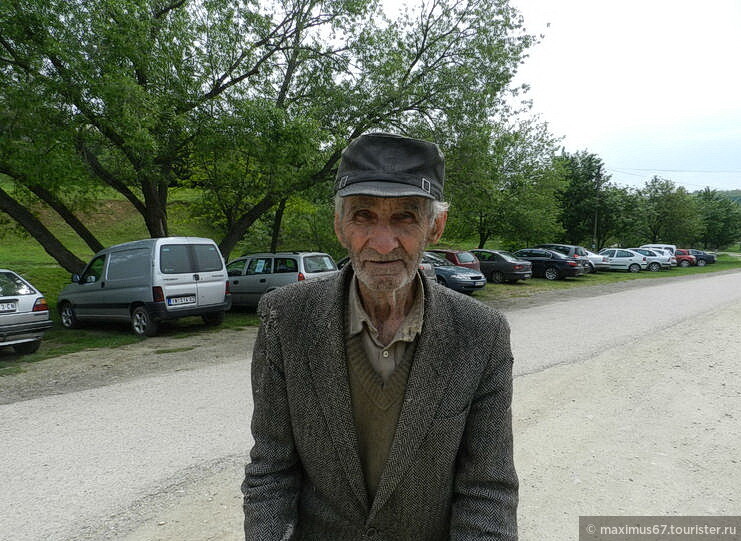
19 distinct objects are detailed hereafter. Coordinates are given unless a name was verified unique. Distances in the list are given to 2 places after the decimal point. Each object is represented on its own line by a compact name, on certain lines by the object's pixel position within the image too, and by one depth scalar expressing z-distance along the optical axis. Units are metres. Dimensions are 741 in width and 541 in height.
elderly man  1.40
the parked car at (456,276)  17.06
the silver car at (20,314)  7.76
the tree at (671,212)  51.38
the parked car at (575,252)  25.98
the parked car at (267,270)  12.76
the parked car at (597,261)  29.78
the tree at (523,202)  28.56
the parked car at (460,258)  18.76
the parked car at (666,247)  37.47
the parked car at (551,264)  24.58
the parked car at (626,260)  32.41
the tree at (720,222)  61.84
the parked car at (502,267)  21.86
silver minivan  9.80
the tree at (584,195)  37.84
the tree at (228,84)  9.50
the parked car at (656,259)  34.09
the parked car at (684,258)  39.59
